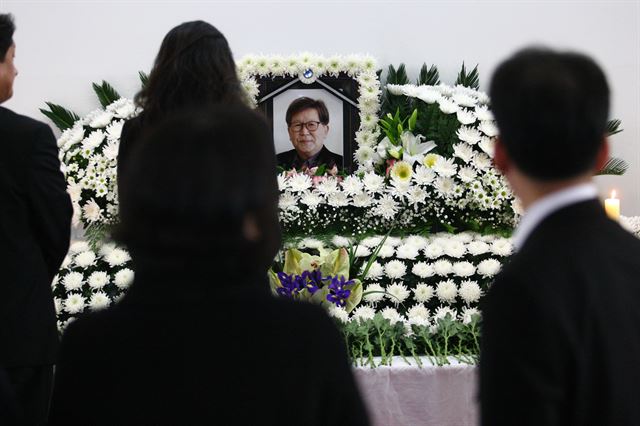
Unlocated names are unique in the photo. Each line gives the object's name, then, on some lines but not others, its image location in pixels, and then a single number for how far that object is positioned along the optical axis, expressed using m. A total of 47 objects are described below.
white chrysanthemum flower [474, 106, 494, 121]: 7.46
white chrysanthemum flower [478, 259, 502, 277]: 6.24
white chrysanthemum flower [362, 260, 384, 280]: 6.16
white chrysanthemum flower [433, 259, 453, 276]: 6.25
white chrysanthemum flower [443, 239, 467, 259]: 6.39
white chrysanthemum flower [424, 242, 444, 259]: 6.37
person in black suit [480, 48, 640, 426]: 2.21
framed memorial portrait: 7.95
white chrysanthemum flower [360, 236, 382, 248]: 6.43
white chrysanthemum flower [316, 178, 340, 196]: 6.86
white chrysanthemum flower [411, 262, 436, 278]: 6.21
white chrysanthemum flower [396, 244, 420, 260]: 6.35
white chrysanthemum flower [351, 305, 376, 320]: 5.73
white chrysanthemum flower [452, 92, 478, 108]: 7.66
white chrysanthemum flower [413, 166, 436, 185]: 6.87
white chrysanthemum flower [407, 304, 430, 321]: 5.97
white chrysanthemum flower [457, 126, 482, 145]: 7.20
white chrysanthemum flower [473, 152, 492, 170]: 7.03
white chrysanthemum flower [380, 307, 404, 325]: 5.82
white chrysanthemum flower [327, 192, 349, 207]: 6.80
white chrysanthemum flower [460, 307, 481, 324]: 5.77
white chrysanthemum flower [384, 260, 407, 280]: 6.21
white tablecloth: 5.18
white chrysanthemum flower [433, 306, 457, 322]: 5.77
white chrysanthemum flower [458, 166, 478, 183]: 6.87
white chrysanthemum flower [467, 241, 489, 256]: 6.42
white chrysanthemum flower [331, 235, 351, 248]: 6.45
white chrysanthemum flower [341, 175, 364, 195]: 6.86
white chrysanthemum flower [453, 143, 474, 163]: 7.09
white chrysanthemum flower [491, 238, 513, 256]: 6.45
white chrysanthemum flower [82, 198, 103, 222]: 6.86
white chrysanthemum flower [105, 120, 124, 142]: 7.20
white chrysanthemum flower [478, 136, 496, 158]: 7.13
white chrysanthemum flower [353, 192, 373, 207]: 6.81
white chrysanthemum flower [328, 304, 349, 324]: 5.47
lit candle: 6.35
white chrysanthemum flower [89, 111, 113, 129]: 7.45
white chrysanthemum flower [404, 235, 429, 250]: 6.50
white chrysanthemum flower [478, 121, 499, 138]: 7.30
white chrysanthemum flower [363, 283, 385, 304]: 6.04
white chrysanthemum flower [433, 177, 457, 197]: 6.84
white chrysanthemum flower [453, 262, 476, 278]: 6.23
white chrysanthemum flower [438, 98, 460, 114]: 7.52
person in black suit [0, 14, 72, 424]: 4.45
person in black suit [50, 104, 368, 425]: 2.01
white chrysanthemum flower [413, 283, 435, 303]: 6.16
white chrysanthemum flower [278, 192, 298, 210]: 6.75
